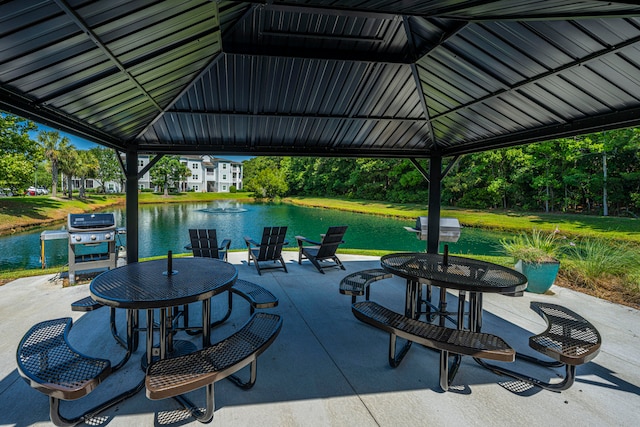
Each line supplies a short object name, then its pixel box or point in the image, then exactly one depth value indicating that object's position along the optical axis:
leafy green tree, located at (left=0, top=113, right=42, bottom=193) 18.70
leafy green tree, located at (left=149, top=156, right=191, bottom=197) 39.56
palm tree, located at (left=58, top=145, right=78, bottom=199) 30.28
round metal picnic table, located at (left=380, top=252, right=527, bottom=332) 2.72
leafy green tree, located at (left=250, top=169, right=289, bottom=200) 42.03
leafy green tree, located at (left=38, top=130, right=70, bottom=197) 29.17
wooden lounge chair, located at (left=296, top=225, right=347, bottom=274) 6.05
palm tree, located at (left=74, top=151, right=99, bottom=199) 31.90
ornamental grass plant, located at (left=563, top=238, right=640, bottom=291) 5.26
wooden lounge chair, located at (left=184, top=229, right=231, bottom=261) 5.64
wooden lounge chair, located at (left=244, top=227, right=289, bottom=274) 5.98
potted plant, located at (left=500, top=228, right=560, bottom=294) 4.91
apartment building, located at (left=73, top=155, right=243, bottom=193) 46.87
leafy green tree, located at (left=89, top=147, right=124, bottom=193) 41.92
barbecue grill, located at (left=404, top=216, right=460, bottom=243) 7.55
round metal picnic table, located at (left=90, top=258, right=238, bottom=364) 2.25
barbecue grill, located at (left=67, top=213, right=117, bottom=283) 5.05
